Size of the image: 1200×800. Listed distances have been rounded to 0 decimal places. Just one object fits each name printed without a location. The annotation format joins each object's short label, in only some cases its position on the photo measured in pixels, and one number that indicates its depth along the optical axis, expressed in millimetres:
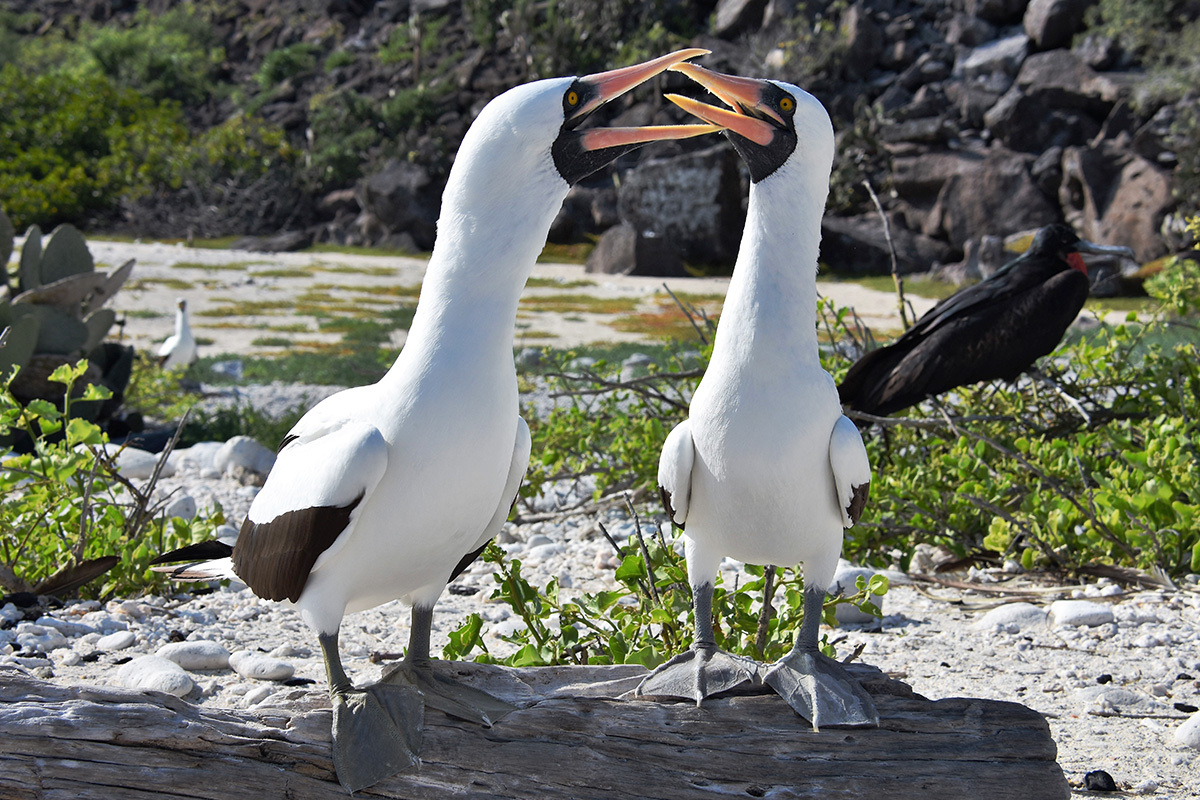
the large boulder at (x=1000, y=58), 25016
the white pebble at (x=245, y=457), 5656
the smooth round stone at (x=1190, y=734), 2703
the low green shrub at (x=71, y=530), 3459
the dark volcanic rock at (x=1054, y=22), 24172
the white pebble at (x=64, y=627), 3303
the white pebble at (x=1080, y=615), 3494
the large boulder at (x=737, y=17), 28859
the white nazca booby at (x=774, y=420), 2188
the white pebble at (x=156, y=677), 2861
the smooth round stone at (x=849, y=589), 3680
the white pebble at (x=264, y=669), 3059
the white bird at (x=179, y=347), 10031
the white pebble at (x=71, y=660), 3102
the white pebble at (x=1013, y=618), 3549
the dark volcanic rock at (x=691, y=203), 21438
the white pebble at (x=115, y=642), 3217
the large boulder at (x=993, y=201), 20547
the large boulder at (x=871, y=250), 21312
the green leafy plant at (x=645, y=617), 2703
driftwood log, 1924
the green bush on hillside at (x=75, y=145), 27312
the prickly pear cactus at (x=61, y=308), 5934
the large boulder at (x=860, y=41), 27516
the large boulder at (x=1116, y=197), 18125
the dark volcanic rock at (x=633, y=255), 20500
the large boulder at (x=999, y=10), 26312
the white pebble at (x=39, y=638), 3156
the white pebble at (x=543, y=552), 4543
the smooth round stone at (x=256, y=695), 2768
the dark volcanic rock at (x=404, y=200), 25312
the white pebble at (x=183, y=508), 4613
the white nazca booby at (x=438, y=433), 1944
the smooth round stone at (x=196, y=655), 3145
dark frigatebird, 4551
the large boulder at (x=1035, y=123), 22953
